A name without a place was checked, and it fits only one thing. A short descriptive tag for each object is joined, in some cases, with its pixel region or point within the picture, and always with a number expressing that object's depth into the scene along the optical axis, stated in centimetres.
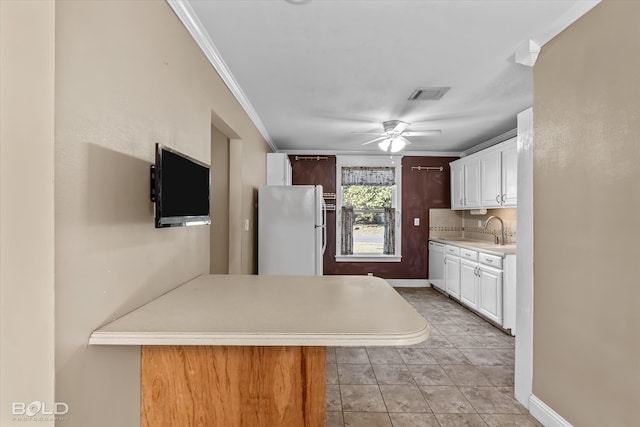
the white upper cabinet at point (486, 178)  418
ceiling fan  402
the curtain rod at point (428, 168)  604
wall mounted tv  139
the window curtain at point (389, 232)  603
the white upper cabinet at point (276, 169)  471
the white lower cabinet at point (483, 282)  371
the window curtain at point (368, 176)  600
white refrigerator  378
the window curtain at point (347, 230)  601
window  599
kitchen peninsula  122
